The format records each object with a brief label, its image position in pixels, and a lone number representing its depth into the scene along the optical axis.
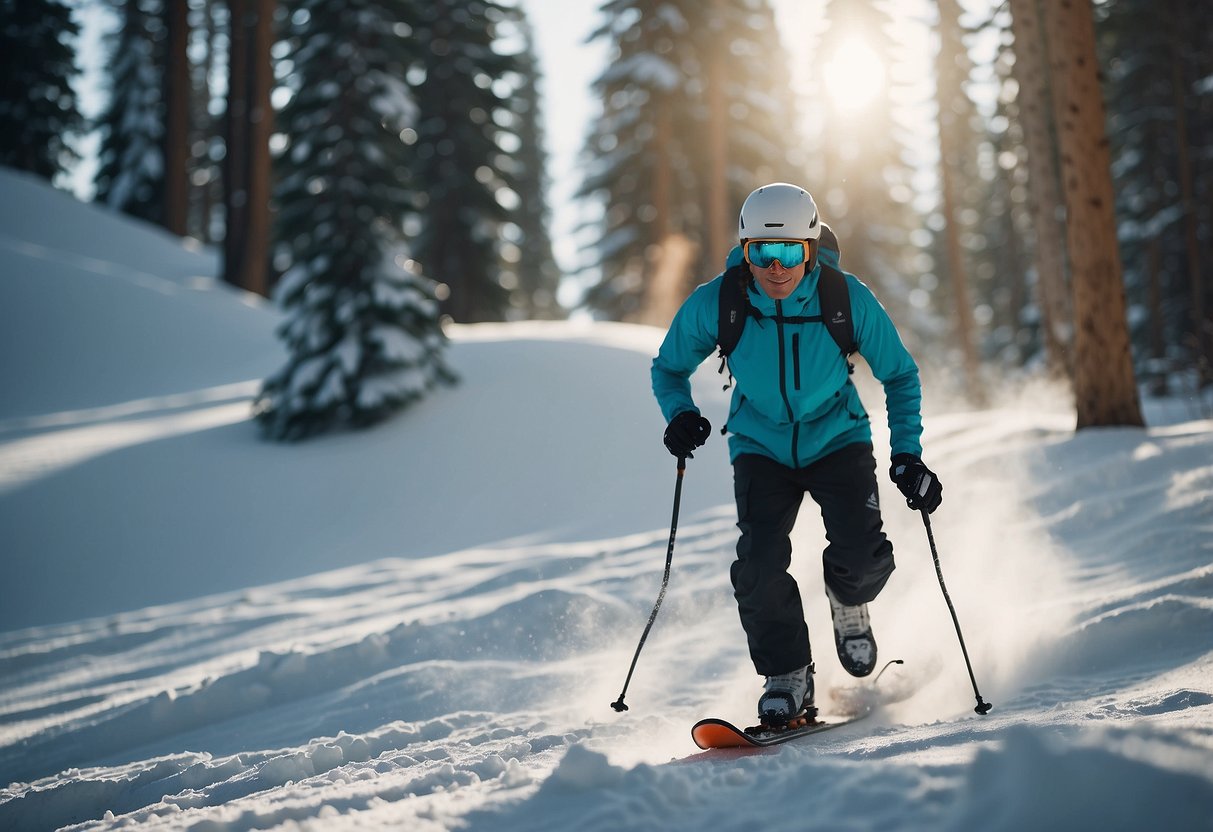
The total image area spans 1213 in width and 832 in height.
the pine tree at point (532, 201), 37.34
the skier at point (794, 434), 3.67
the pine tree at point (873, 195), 26.61
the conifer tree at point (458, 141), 22.78
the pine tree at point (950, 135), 18.97
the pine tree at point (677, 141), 22.06
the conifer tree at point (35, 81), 27.98
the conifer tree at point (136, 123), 28.38
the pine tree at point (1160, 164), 21.56
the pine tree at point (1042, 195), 13.38
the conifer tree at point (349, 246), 10.81
